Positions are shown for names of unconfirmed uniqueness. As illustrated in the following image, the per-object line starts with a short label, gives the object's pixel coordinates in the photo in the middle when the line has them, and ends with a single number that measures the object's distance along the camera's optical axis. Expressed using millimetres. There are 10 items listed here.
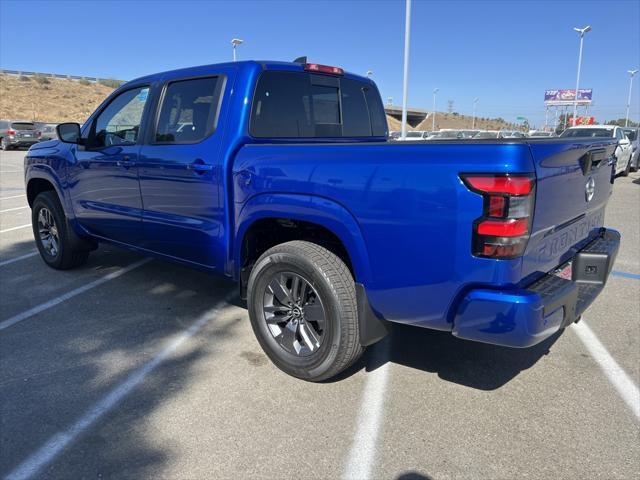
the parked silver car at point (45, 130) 26922
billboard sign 74394
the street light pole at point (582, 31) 41344
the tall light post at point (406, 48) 16875
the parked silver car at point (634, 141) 17430
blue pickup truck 2326
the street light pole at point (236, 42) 29812
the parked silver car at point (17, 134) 26031
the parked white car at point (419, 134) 30447
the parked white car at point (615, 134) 15219
